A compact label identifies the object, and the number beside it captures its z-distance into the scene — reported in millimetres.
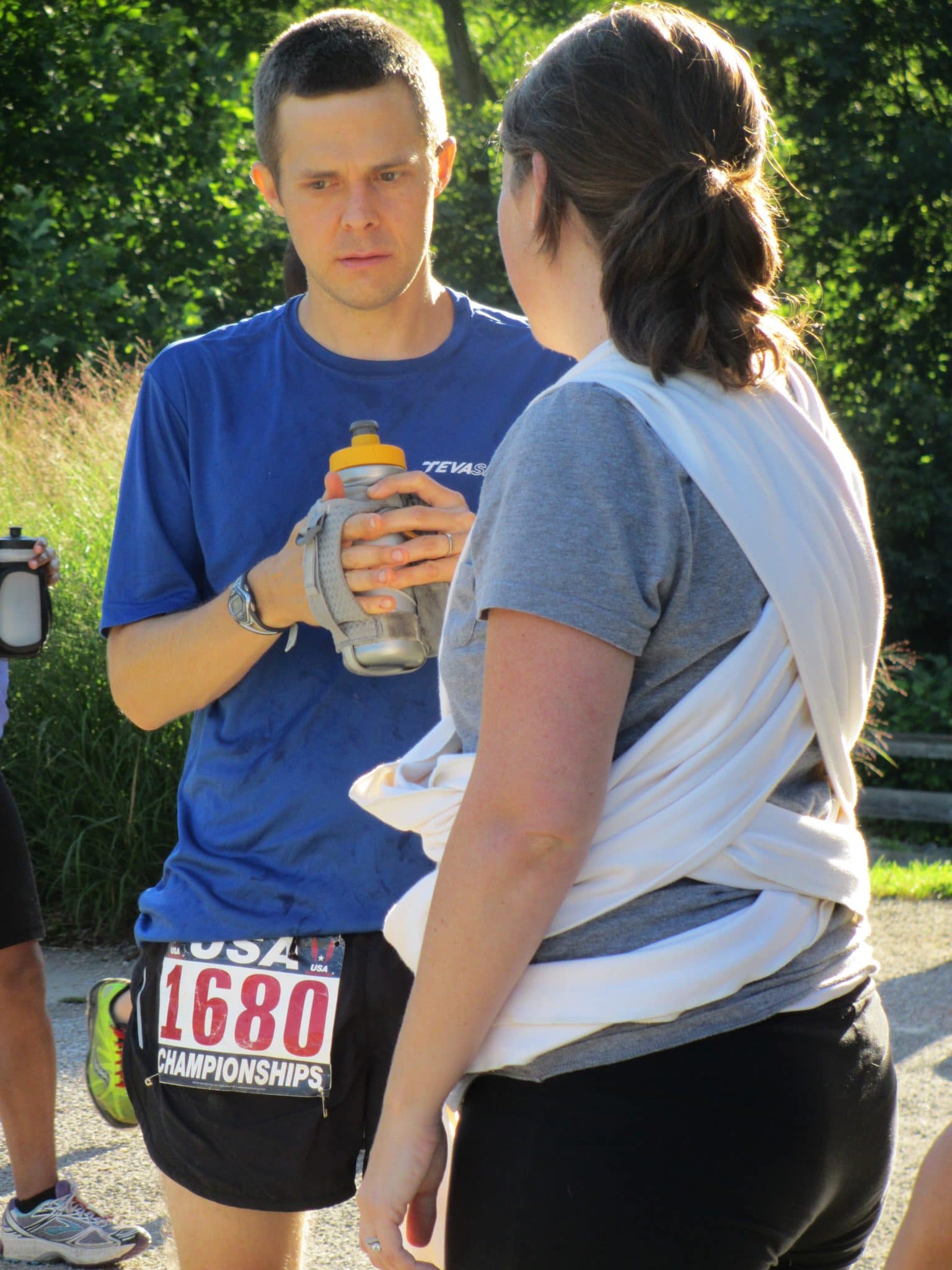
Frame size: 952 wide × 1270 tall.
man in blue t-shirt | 4125
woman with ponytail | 2660
